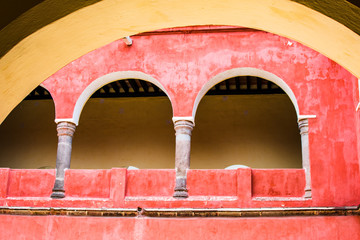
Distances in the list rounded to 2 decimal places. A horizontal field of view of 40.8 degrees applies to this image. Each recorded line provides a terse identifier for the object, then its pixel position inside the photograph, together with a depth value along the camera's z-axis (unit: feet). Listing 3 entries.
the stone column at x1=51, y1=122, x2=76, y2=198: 31.94
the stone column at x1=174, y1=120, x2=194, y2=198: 30.78
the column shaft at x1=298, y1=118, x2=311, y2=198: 30.25
